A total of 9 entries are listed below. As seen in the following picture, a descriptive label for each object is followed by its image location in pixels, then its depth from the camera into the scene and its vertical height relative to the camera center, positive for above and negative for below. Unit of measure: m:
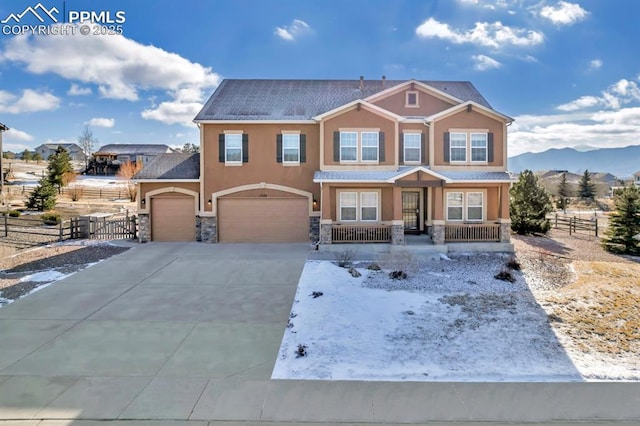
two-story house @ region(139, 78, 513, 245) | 16.64 +1.37
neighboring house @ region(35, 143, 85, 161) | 91.25 +13.27
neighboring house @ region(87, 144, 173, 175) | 62.12 +7.81
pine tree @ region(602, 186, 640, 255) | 16.73 -1.05
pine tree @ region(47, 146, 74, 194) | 39.66 +3.37
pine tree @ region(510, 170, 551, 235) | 20.62 -0.33
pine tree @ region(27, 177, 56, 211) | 28.80 +0.31
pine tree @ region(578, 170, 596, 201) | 53.59 +1.75
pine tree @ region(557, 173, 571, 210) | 51.85 +1.69
